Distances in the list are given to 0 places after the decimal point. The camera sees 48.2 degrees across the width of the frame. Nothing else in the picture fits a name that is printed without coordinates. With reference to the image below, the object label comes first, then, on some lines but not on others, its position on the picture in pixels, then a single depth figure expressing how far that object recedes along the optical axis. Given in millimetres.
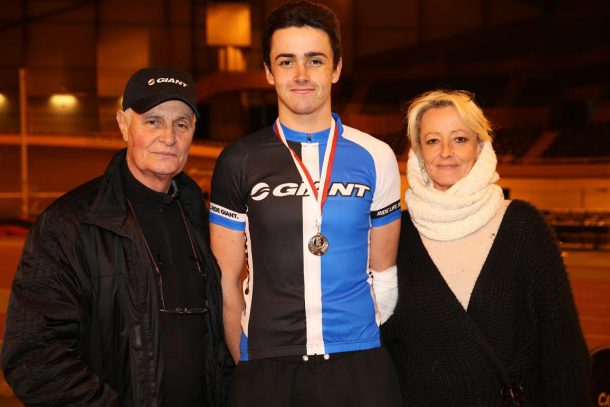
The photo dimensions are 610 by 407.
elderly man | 2268
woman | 2689
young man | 2600
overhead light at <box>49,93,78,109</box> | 27688
